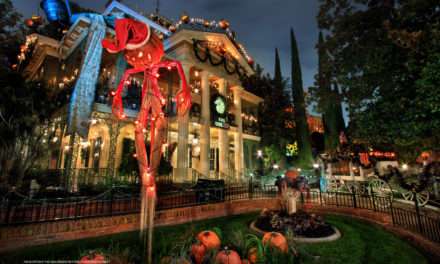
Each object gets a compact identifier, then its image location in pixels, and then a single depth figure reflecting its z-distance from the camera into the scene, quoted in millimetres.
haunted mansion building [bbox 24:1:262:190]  12344
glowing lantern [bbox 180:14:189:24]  14492
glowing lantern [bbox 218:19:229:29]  16094
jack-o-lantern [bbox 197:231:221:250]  3191
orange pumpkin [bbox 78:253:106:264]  2129
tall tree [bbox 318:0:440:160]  7223
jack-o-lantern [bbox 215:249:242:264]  2637
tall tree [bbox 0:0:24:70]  15766
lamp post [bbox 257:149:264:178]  21561
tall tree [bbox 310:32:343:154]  12641
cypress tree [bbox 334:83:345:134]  23625
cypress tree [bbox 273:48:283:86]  25278
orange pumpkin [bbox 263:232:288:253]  3271
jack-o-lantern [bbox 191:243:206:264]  2949
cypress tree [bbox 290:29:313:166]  21830
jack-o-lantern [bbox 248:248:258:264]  2941
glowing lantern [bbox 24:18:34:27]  17312
